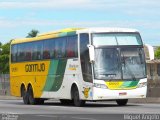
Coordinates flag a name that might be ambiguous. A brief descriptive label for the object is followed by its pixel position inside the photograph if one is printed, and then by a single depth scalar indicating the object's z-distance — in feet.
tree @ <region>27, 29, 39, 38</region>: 461.33
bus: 97.76
